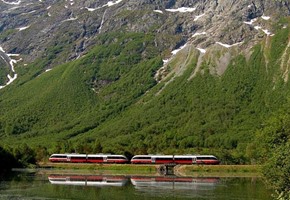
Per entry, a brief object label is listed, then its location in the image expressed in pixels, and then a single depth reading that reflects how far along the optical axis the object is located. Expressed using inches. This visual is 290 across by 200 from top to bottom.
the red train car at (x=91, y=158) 6781.5
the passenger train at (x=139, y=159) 6560.0
